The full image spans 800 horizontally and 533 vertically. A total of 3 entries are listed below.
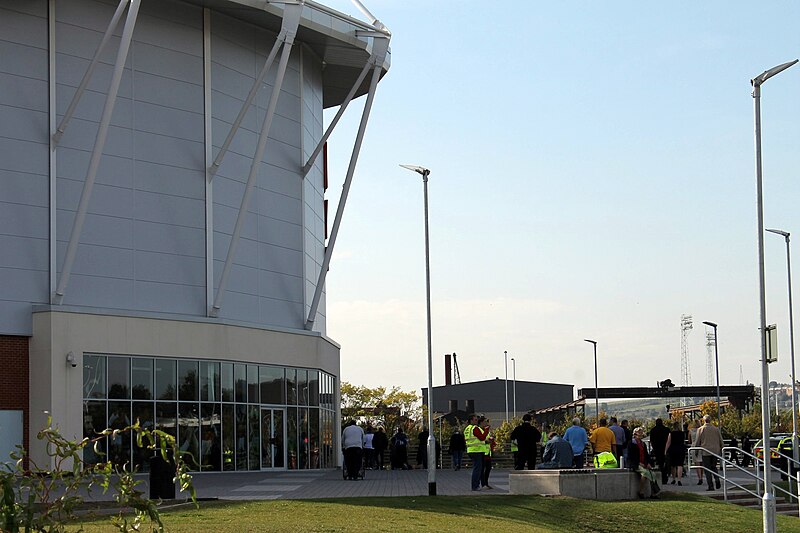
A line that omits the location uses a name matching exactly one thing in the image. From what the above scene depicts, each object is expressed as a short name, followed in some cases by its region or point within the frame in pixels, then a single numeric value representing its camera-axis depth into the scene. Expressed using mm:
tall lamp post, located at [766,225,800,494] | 47084
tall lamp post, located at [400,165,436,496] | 26305
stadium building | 36781
